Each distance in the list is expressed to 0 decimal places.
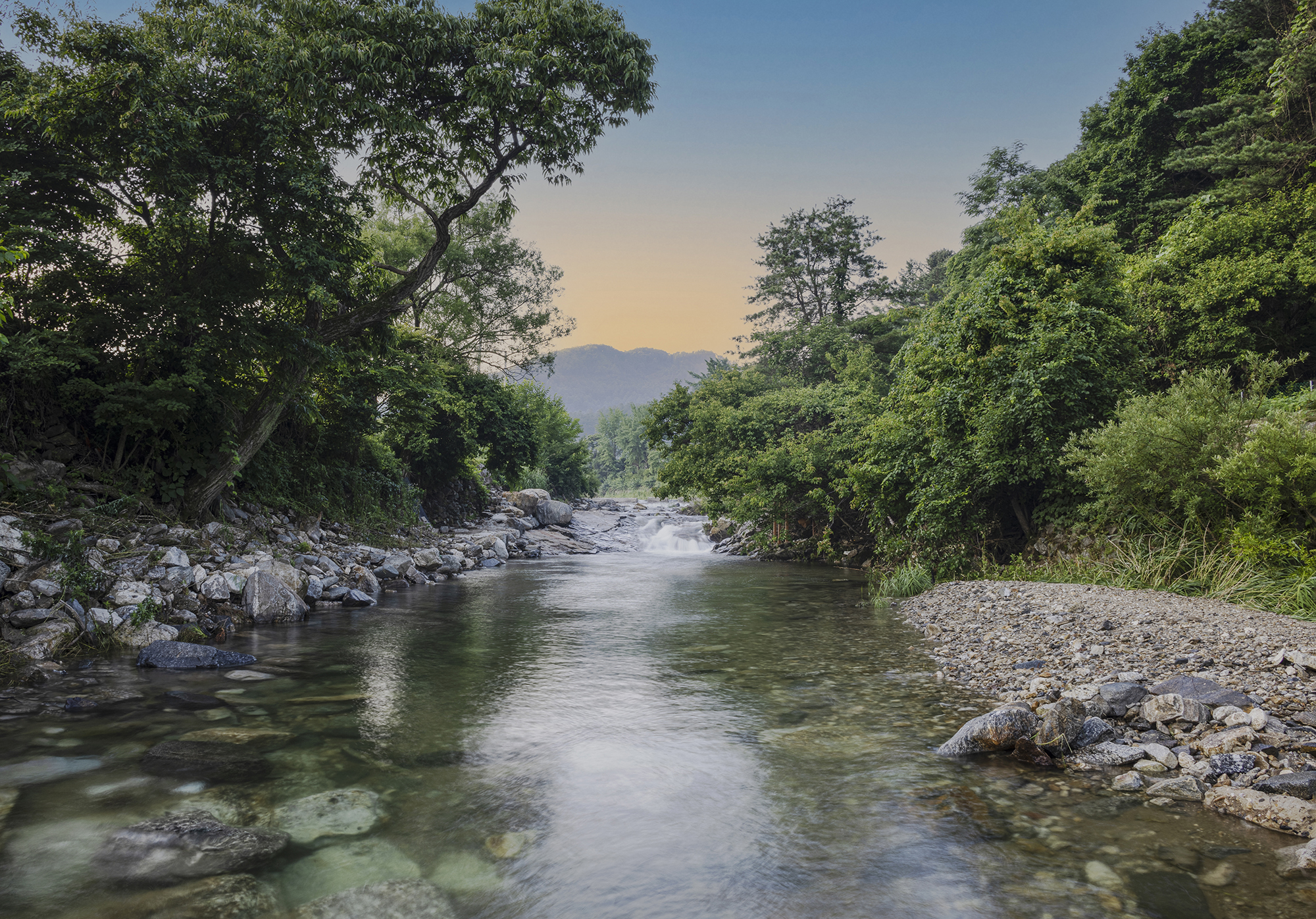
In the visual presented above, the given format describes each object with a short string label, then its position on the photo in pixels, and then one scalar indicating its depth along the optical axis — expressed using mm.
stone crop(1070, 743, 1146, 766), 4223
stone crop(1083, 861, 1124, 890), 3002
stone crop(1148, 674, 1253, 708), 4566
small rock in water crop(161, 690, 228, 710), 5639
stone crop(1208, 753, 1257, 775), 3793
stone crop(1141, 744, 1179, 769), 4078
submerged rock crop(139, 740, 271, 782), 4227
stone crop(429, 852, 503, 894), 3115
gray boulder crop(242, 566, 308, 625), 9516
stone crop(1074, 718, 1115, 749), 4492
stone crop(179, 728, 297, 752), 4808
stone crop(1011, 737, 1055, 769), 4336
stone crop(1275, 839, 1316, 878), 2949
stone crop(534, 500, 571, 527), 33969
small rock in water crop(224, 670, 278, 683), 6531
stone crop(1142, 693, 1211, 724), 4441
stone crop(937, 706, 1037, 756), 4492
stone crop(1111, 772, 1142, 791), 3904
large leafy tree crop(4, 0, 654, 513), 9109
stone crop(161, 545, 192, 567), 8793
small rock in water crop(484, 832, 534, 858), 3428
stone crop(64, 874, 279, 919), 2764
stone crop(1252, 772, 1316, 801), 3490
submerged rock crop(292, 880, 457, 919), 2854
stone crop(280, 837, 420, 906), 3029
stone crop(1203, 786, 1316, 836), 3301
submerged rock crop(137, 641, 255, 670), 6801
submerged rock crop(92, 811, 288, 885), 3088
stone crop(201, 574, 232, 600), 9039
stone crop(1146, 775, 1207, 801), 3736
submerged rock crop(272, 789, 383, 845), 3533
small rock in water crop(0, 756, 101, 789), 4016
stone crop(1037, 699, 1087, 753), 4449
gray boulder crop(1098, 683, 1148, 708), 4832
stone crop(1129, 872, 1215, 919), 2773
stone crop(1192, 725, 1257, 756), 3967
